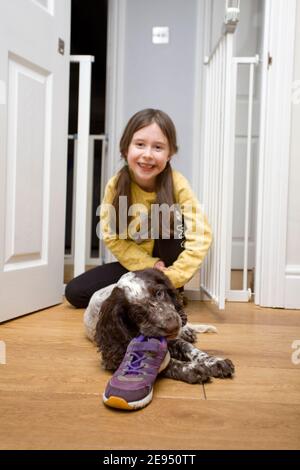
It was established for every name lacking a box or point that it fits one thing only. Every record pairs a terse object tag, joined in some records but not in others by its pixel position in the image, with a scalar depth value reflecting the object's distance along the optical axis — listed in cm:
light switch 271
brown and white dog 85
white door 134
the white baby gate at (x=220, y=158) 139
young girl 141
